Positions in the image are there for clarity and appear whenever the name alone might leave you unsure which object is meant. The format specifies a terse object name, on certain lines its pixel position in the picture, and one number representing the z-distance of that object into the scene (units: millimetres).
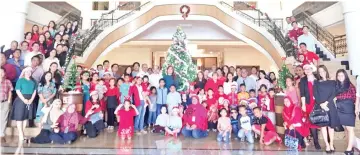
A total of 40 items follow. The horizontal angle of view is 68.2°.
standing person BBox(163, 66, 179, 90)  6625
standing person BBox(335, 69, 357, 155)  4359
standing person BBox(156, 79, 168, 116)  6422
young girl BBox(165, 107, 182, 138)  5843
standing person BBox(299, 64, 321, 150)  4859
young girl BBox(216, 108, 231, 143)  5441
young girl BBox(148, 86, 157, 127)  6488
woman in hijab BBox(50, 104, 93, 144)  5027
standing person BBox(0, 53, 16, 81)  5523
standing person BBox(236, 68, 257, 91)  7005
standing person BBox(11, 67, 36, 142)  5270
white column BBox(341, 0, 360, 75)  7504
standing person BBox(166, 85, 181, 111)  6199
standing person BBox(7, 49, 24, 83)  5807
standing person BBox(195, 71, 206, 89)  7105
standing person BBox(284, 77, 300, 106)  5227
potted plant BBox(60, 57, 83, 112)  5473
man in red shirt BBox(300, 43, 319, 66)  6914
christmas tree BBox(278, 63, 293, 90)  5488
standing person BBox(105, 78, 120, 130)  6301
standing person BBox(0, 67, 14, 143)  5129
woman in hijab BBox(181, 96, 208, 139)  5742
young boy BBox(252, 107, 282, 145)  5160
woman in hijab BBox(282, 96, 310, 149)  4902
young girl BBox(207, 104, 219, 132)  6230
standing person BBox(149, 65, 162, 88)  7172
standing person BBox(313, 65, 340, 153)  4434
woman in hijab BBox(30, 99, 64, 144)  5047
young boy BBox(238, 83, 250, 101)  6246
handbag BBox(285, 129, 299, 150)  4824
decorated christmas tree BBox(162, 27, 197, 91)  7637
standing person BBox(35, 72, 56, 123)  5391
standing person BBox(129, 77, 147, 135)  6160
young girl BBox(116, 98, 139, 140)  5625
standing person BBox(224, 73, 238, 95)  6461
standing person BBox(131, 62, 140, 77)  7264
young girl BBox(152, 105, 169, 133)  5950
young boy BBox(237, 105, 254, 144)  5359
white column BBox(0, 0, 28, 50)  7578
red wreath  10617
